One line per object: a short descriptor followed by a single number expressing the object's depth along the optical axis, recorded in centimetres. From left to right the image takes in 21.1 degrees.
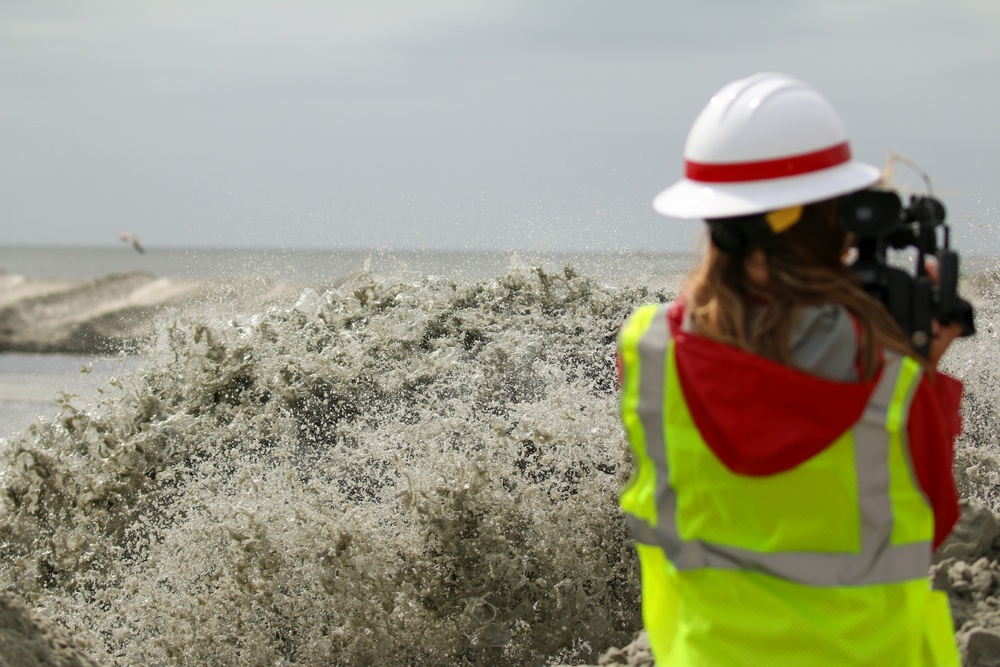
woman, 351
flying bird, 3273
